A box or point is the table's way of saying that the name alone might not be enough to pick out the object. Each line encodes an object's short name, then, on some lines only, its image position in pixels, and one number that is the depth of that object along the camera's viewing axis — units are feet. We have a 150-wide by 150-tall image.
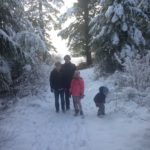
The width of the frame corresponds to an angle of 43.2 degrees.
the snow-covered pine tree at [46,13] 52.89
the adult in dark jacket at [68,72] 23.14
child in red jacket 21.82
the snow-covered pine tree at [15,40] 21.71
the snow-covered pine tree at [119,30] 33.31
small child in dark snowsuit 21.25
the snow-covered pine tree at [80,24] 53.86
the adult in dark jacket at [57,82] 22.88
